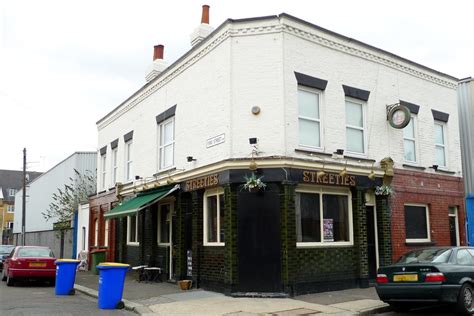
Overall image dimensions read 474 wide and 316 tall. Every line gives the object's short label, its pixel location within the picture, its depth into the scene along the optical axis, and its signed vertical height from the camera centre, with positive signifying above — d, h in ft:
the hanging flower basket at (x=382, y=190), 47.60 +3.80
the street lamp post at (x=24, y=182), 118.08 +12.73
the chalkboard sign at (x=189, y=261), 48.20 -2.93
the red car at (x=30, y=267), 52.70 -3.58
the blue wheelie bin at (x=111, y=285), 37.19 -3.96
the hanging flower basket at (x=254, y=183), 40.50 +3.92
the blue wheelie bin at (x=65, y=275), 44.93 -3.87
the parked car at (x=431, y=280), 31.09 -3.29
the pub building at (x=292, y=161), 41.16 +6.56
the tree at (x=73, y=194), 101.91 +8.17
